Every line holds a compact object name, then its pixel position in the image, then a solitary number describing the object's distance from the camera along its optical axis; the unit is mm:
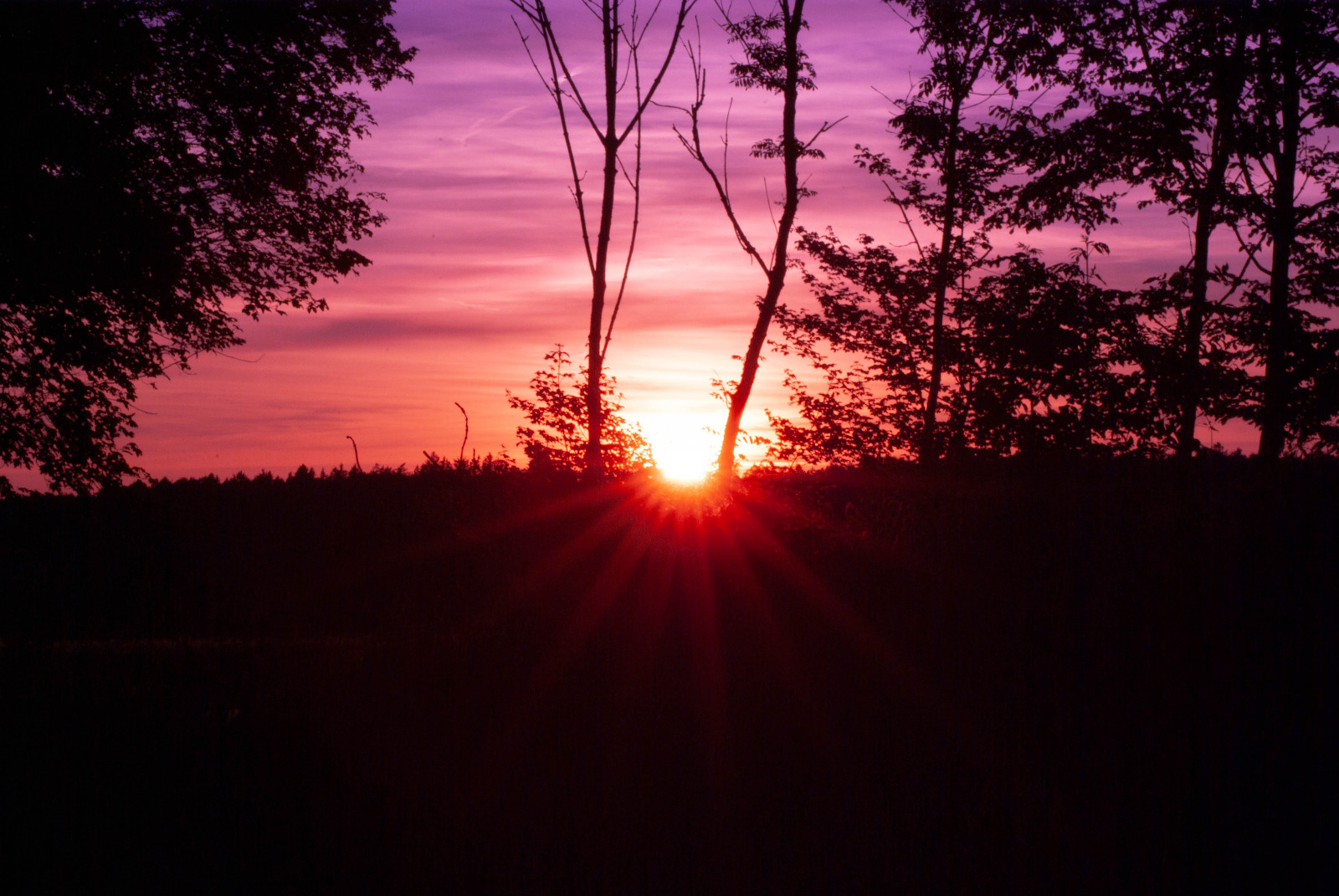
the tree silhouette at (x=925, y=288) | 22453
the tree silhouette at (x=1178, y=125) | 17266
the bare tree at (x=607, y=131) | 22859
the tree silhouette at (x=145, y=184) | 14039
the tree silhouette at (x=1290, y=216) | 16578
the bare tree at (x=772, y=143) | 21781
